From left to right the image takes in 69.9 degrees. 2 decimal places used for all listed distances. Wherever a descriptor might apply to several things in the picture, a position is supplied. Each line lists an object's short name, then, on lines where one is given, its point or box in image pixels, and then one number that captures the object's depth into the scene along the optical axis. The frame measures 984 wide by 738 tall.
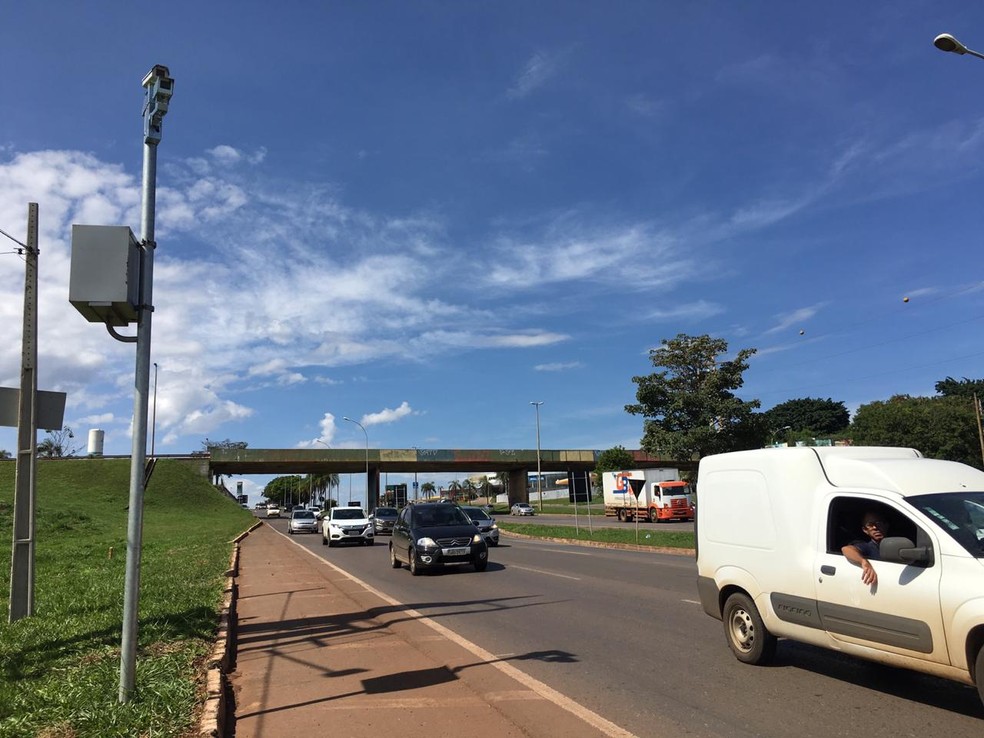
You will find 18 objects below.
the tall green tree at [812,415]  116.38
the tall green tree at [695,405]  36.66
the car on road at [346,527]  30.33
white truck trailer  45.50
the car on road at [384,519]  43.66
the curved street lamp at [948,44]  11.04
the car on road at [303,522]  44.38
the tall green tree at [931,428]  63.81
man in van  5.55
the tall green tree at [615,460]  83.00
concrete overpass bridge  77.19
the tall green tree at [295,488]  185.12
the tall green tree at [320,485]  147.18
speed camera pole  5.09
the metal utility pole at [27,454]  9.59
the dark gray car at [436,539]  16.16
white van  4.87
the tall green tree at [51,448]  107.18
